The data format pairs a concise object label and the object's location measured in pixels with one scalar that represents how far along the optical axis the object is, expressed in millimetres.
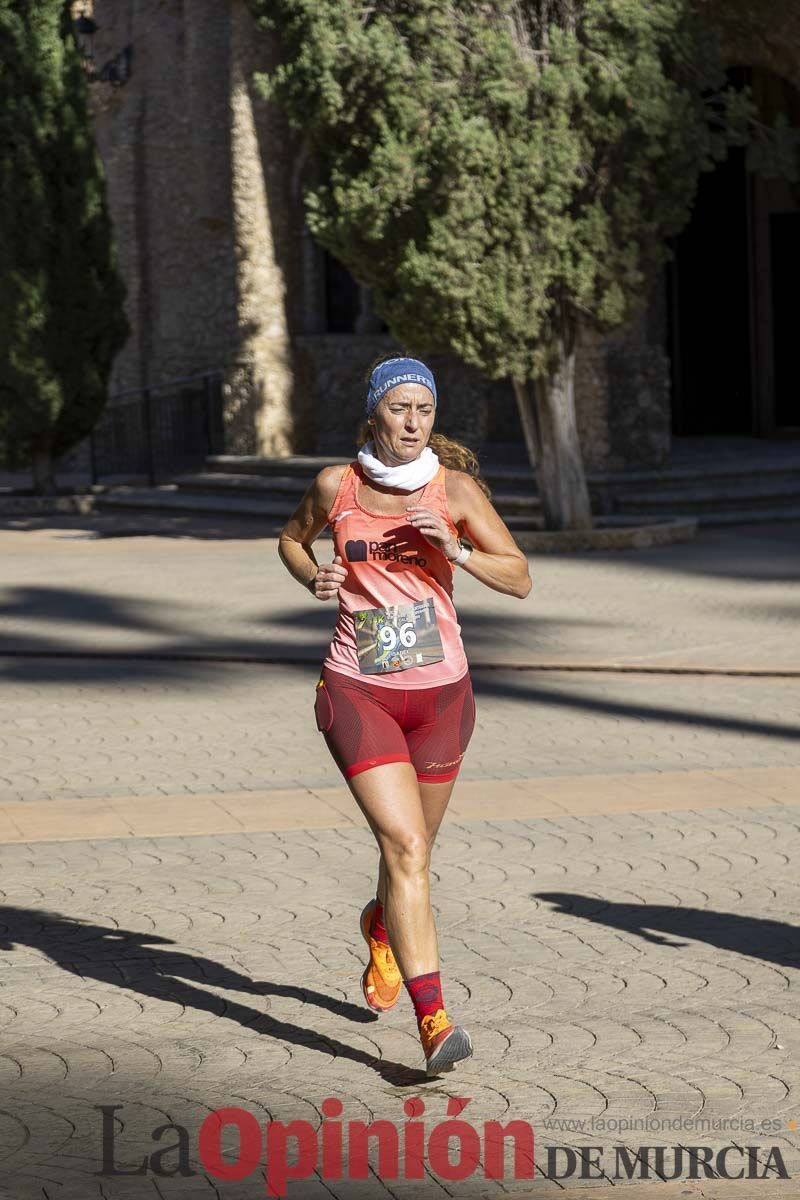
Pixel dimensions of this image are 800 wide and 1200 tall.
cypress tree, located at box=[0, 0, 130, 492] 24875
